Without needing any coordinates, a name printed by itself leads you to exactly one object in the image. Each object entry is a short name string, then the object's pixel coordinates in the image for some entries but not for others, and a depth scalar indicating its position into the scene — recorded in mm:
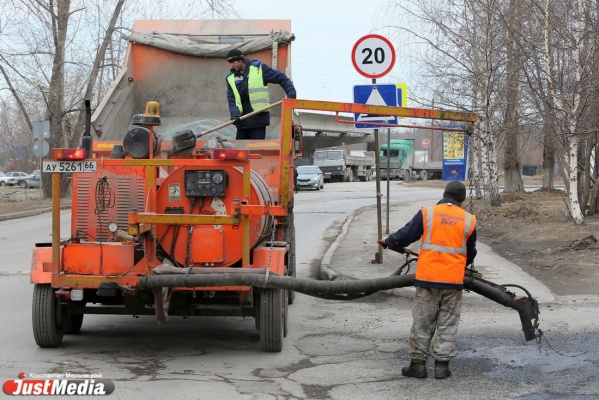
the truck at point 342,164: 55844
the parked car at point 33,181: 64562
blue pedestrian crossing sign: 11344
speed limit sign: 11352
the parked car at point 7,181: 72406
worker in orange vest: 6281
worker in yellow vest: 9211
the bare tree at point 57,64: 30250
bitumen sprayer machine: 6633
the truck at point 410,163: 65062
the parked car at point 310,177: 44069
